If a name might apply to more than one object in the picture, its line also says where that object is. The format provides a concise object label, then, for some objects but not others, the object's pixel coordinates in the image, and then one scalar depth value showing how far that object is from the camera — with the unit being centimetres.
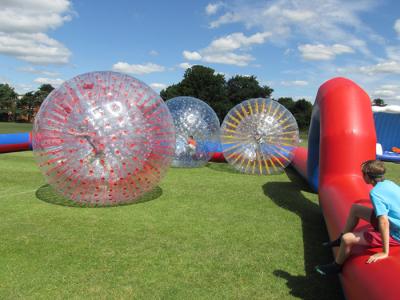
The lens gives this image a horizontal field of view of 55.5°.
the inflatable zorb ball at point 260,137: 1009
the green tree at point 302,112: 5616
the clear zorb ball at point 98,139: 566
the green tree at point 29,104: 6494
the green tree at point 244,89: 6384
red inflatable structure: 475
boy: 326
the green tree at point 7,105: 6322
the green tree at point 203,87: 5919
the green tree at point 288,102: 6499
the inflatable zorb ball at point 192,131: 1123
